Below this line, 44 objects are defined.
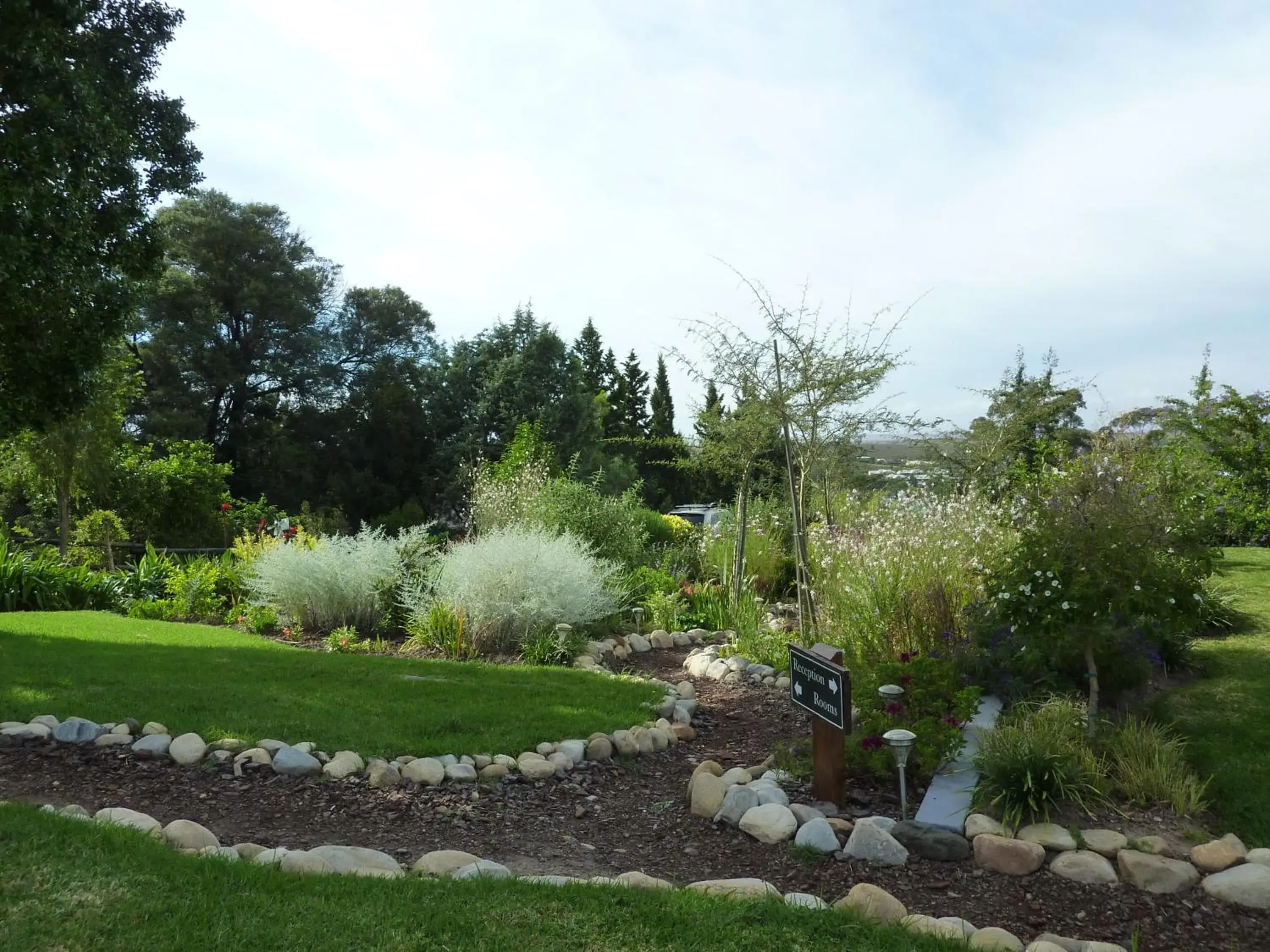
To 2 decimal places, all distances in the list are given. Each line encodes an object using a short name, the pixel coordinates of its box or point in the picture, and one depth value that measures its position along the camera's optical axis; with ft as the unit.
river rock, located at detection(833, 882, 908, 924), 9.23
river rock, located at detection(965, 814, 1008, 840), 11.48
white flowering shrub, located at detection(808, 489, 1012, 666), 19.26
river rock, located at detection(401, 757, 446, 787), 13.82
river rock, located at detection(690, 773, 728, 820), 12.94
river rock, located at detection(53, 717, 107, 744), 14.92
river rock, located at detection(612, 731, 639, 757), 15.84
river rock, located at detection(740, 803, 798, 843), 11.88
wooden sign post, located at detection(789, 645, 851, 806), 12.38
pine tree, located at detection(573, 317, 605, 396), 108.78
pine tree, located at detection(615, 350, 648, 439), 107.65
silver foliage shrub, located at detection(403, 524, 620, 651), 24.18
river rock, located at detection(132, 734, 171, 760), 14.44
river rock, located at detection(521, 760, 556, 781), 14.44
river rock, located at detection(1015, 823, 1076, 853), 11.13
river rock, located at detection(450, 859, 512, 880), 9.95
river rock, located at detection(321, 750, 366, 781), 13.78
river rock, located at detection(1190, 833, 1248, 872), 10.61
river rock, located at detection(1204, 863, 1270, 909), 9.96
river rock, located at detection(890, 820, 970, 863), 11.29
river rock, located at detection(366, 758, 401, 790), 13.64
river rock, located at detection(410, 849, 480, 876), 10.26
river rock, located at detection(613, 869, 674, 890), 9.77
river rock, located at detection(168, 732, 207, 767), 14.19
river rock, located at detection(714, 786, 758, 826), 12.53
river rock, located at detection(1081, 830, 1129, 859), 10.98
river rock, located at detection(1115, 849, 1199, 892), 10.34
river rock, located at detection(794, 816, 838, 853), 11.41
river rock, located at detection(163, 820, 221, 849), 10.66
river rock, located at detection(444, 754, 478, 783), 14.02
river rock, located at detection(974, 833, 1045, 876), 10.88
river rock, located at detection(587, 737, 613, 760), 15.49
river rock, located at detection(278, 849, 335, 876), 9.77
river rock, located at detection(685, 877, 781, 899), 9.63
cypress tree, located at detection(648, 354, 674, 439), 108.18
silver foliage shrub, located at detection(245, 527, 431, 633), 27.07
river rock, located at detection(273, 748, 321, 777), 13.84
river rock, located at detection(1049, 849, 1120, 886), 10.54
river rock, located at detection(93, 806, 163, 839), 10.85
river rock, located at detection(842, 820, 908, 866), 11.17
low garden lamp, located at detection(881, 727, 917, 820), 12.08
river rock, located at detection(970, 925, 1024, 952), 8.62
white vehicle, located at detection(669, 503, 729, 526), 44.02
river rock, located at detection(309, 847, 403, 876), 10.03
